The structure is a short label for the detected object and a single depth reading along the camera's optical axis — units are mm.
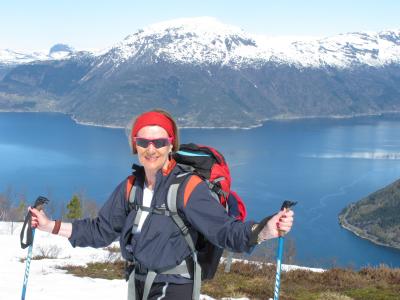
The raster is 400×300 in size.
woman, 4199
